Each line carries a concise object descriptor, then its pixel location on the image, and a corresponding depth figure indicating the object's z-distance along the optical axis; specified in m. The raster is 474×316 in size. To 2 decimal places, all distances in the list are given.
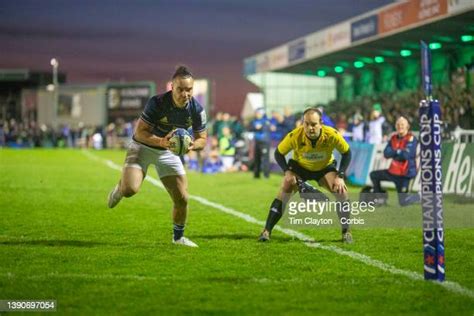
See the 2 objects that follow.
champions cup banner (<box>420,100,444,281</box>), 14.48
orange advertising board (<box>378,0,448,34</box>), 61.19
